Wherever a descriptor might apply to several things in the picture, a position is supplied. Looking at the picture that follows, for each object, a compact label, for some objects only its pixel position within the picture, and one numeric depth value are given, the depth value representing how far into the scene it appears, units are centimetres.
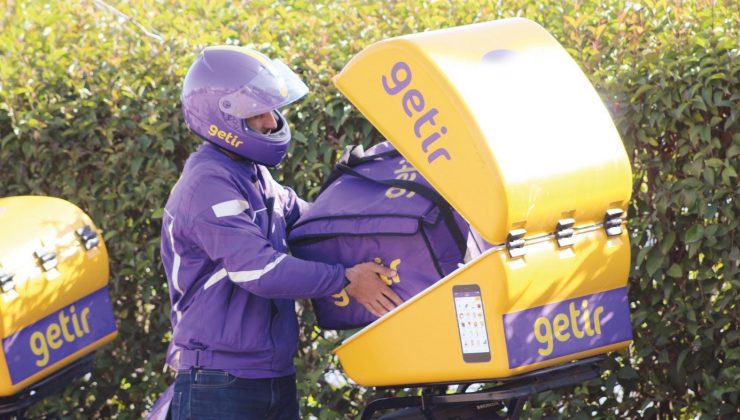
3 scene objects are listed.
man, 742
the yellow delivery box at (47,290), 862
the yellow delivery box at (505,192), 660
